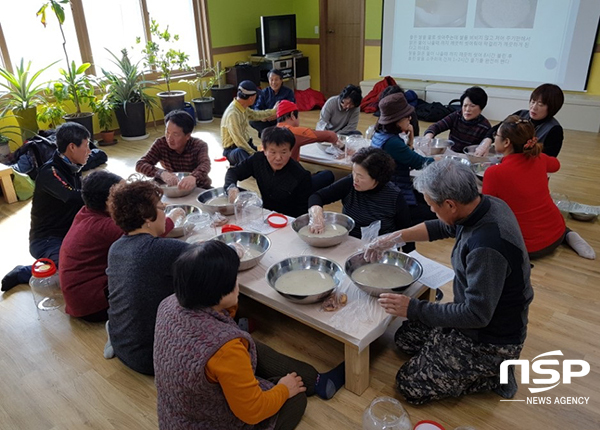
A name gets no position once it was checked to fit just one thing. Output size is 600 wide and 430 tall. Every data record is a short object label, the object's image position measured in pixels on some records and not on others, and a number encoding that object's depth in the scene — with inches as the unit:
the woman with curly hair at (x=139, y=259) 69.5
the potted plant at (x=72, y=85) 201.3
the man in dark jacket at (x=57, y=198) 105.6
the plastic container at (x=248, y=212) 96.1
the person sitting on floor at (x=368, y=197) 91.2
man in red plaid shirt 115.4
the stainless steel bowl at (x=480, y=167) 120.3
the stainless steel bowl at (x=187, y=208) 100.8
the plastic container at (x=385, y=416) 66.0
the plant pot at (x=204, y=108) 267.1
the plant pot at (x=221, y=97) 279.0
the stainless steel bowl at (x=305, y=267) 77.3
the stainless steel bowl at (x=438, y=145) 135.0
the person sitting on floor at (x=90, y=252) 84.7
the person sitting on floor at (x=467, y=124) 137.7
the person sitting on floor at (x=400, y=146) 110.7
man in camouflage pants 62.1
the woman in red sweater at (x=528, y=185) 102.4
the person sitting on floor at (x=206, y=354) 49.4
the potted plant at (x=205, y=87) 268.4
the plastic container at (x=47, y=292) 104.0
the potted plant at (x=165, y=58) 245.0
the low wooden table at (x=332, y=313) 68.1
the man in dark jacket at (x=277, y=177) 105.0
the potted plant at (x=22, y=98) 198.1
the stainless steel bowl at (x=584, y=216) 135.5
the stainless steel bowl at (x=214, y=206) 99.7
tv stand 295.3
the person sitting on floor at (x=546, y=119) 123.6
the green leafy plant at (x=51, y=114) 204.7
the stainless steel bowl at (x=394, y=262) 77.4
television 287.1
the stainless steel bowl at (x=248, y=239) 87.3
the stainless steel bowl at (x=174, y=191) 109.1
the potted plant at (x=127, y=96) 233.0
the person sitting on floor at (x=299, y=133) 137.0
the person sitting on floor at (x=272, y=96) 189.4
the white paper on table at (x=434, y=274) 78.8
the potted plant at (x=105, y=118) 226.1
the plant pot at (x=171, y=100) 250.4
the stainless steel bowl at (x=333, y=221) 88.0
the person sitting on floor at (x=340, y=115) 161.6
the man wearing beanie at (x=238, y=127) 150.8
